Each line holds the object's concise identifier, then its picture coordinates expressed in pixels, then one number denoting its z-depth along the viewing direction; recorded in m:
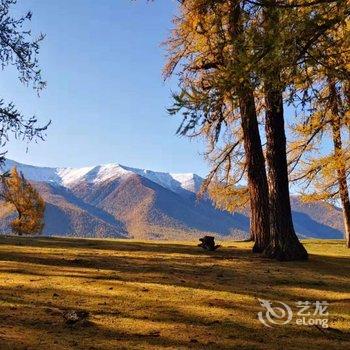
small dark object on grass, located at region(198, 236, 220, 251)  17.31
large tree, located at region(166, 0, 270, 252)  8.70
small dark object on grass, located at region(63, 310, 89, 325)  6.41
